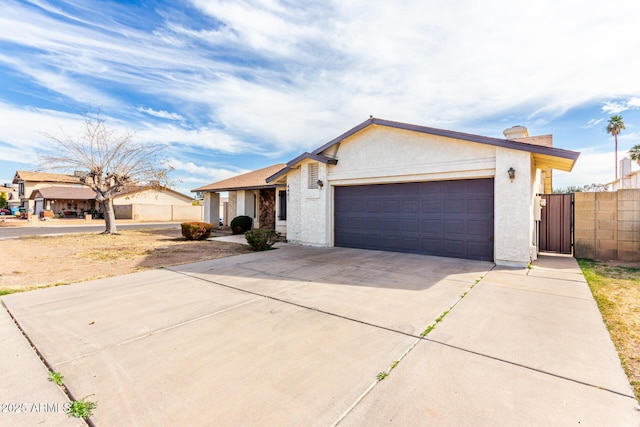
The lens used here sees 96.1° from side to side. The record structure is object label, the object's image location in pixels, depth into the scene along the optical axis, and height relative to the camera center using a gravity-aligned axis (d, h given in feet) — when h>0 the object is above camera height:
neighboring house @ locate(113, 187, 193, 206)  117.80 +6.27
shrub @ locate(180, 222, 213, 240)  47.73 -2.74
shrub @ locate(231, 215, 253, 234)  57.26 -2.06
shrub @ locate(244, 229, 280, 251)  34.76 -3.04
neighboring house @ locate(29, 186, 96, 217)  119.55 +5.84
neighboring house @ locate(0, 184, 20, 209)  168.72 +11.00
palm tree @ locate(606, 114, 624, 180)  129.18 +40.26
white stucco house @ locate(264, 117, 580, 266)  25.21 +2.47
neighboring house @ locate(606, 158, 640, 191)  96.37 +13.29
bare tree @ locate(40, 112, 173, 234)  52.31 +10.37
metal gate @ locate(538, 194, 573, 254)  30.09 -1.12
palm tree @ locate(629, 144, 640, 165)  108.53 +23.35
